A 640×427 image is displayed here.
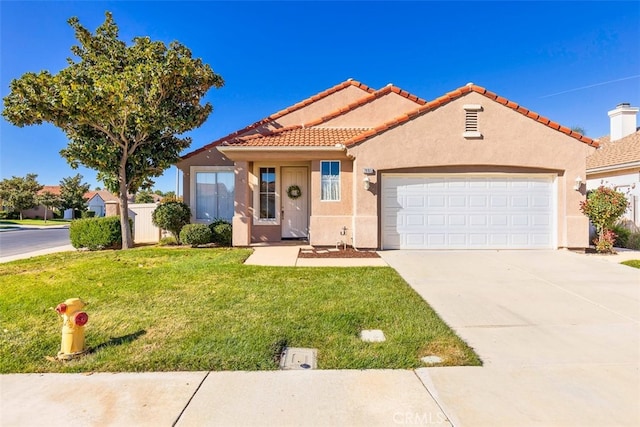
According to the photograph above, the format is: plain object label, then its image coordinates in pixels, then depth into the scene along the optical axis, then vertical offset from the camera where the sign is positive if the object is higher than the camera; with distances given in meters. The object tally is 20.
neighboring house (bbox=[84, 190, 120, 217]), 55.24 +1.45
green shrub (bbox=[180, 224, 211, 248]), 11.53 -0.82
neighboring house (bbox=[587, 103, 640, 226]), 13.02 +2.25
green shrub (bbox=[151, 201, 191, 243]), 12.18 -0.18
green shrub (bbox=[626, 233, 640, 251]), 11.74 -1.10
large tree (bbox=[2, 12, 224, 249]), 10.15 +3.54
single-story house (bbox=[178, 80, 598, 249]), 10.80 +1.13
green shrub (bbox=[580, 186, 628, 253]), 10.35 +0.03
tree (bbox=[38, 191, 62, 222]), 43.97 +1.52
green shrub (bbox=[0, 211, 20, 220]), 43.44 -0.51
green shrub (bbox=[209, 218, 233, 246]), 11.84 -0.80
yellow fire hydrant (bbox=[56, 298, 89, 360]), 3.76 -1.40
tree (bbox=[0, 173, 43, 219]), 41.94 +2.38
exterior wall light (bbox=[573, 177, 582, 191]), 10.80 +0.91
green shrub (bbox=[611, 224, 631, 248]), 12.09 -0.89
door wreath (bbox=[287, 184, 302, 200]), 13.04 +0.77
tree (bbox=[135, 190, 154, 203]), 57.23 +2.37
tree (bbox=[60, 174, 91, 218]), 47.28 +2.82
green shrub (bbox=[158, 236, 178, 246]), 13.02 -1.22
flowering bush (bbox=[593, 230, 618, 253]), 10.46 -1.00
